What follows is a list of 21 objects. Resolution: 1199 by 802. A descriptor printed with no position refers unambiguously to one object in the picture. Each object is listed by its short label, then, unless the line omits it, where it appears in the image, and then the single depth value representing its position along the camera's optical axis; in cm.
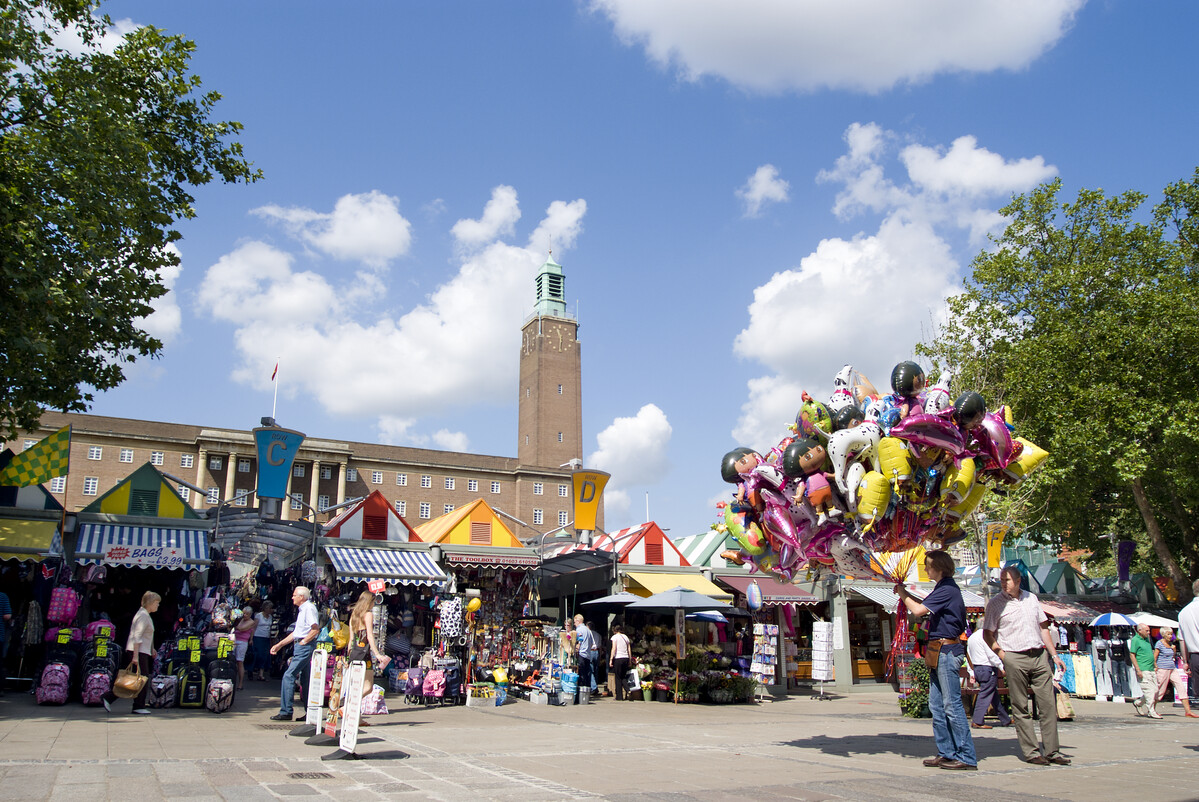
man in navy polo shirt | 708
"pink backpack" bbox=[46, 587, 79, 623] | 1360
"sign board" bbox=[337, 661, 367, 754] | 736
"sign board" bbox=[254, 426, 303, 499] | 1545
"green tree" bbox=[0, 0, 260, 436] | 1231
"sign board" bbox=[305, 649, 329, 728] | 855
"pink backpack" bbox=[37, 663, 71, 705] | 1162
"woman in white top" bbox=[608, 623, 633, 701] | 1720
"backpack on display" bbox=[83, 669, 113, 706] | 1168
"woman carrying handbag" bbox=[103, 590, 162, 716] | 1116
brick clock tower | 7681
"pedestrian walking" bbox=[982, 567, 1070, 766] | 743
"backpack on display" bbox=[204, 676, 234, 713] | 1145
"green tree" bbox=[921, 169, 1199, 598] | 2311
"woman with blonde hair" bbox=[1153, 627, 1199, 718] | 1466
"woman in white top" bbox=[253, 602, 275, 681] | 1845
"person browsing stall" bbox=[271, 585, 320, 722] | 1013
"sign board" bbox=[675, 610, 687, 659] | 1689
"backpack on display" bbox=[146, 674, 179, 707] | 1167
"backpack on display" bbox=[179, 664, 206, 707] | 1184
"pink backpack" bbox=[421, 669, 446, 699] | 1450
